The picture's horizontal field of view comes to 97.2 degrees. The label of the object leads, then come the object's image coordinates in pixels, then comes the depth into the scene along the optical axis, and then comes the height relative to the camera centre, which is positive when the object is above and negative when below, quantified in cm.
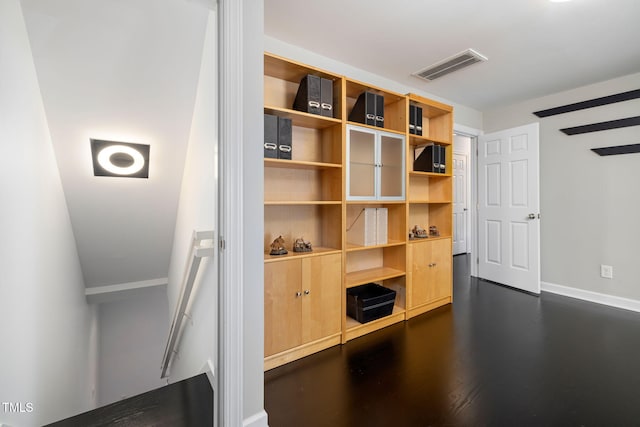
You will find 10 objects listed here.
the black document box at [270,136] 198 +55
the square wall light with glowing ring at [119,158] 228 +48
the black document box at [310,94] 217 +93
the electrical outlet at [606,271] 311 -65
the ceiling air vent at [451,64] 252 +142
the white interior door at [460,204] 564 +19
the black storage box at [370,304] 246 -81
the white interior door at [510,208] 345 +7
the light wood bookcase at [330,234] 205 -17
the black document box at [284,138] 204 +56
